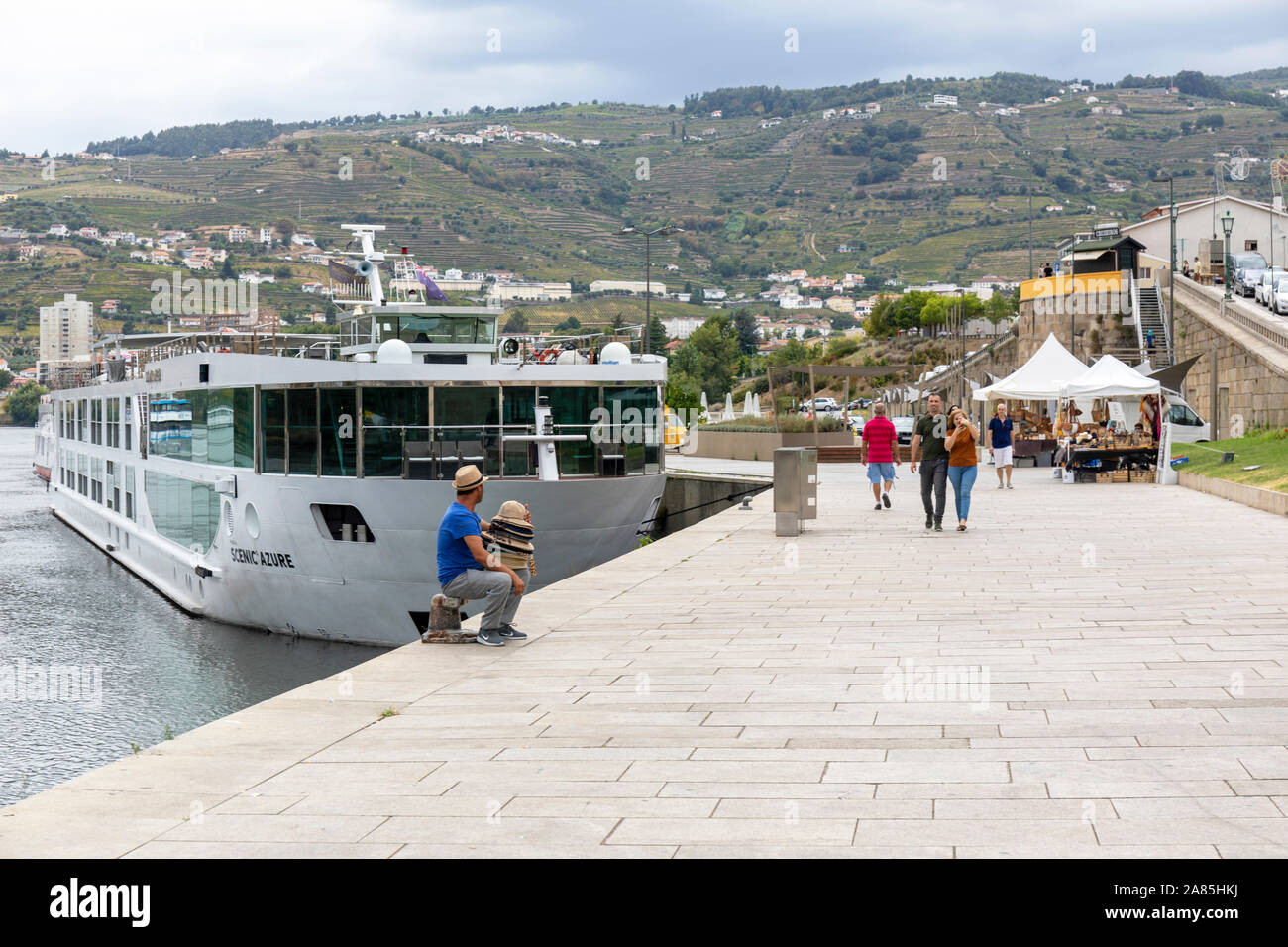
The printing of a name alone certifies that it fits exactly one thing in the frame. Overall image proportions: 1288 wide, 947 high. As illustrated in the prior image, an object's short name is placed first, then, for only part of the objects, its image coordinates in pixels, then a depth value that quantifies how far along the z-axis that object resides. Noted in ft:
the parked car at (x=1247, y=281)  184.75
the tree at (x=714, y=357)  352.90
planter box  141.49
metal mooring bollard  29.17
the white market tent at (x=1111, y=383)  91.50
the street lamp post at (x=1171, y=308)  165.64
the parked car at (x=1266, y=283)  170.81
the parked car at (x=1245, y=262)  210.59
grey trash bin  53.98
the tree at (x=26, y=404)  432.66
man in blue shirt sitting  27.89
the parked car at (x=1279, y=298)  160.04
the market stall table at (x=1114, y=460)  91.09
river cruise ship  62.80
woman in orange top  54.34
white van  134.21
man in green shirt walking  55.01
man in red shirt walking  67.26
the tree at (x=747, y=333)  451.53
